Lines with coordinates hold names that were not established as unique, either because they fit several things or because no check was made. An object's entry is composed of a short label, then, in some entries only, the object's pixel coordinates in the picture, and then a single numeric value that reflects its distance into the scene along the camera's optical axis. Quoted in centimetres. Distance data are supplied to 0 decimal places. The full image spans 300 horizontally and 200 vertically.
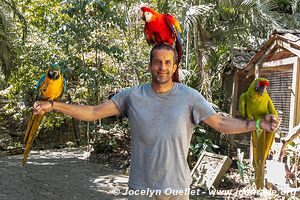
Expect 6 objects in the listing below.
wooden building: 479
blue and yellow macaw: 195
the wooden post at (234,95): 690
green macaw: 171
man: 180
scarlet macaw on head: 274
